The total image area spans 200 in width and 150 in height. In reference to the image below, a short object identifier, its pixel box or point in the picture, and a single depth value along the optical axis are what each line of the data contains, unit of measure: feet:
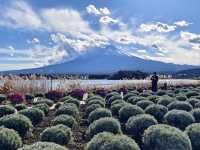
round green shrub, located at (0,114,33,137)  17.04
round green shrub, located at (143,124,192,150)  13.03
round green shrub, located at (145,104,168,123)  21.55
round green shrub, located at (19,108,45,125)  20.94
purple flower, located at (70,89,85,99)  39.38
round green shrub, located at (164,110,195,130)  18.77
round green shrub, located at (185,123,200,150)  14.85
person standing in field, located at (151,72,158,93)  47.43
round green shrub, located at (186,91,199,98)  37.66
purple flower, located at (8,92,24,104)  32.19
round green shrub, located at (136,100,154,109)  24.83
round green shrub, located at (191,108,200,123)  20.63
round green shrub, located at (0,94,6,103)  32.51
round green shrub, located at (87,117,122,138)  16.07
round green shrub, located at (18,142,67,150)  9.72
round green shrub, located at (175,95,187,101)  31.89
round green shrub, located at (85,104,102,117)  24.39
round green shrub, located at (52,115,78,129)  18.51
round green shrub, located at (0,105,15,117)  22.41
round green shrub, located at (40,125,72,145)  14.91
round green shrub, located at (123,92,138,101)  34.45
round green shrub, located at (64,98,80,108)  29.61
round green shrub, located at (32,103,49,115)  25.13
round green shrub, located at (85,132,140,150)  11.46
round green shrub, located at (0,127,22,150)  13.50
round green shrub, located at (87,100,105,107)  27.30
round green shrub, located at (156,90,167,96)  40.62
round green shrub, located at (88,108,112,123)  20.23
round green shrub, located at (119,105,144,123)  21.09
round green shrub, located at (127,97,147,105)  28.90
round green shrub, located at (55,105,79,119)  22.30
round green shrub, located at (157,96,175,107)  26.57
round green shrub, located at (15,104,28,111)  26.39
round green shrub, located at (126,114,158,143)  16.96
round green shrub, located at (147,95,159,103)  31.53
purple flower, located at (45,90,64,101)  37.48
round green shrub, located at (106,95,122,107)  31.56
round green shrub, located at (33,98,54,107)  30.02
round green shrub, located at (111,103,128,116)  24.39
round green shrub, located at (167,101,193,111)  23.53
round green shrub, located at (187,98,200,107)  27.72
